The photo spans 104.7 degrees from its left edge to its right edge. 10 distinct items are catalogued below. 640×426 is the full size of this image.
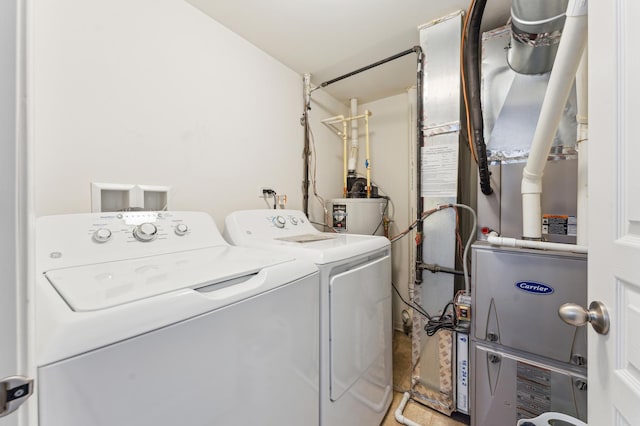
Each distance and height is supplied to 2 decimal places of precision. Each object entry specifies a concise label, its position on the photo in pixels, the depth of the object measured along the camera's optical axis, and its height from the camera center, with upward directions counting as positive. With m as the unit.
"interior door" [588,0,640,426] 0.44 +0.01
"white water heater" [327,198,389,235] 2.05 -0.03
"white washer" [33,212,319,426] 0.43 -0.26
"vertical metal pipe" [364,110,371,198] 2.32 +0.60
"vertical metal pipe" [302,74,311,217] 2.18 +0.61
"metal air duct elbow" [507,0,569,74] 1.00 +0.80
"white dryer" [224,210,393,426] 1.02 -0.45
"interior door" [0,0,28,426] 0.30 +0.00
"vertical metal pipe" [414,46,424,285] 1.60 +0.38
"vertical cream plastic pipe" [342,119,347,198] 2.52 +0.58
